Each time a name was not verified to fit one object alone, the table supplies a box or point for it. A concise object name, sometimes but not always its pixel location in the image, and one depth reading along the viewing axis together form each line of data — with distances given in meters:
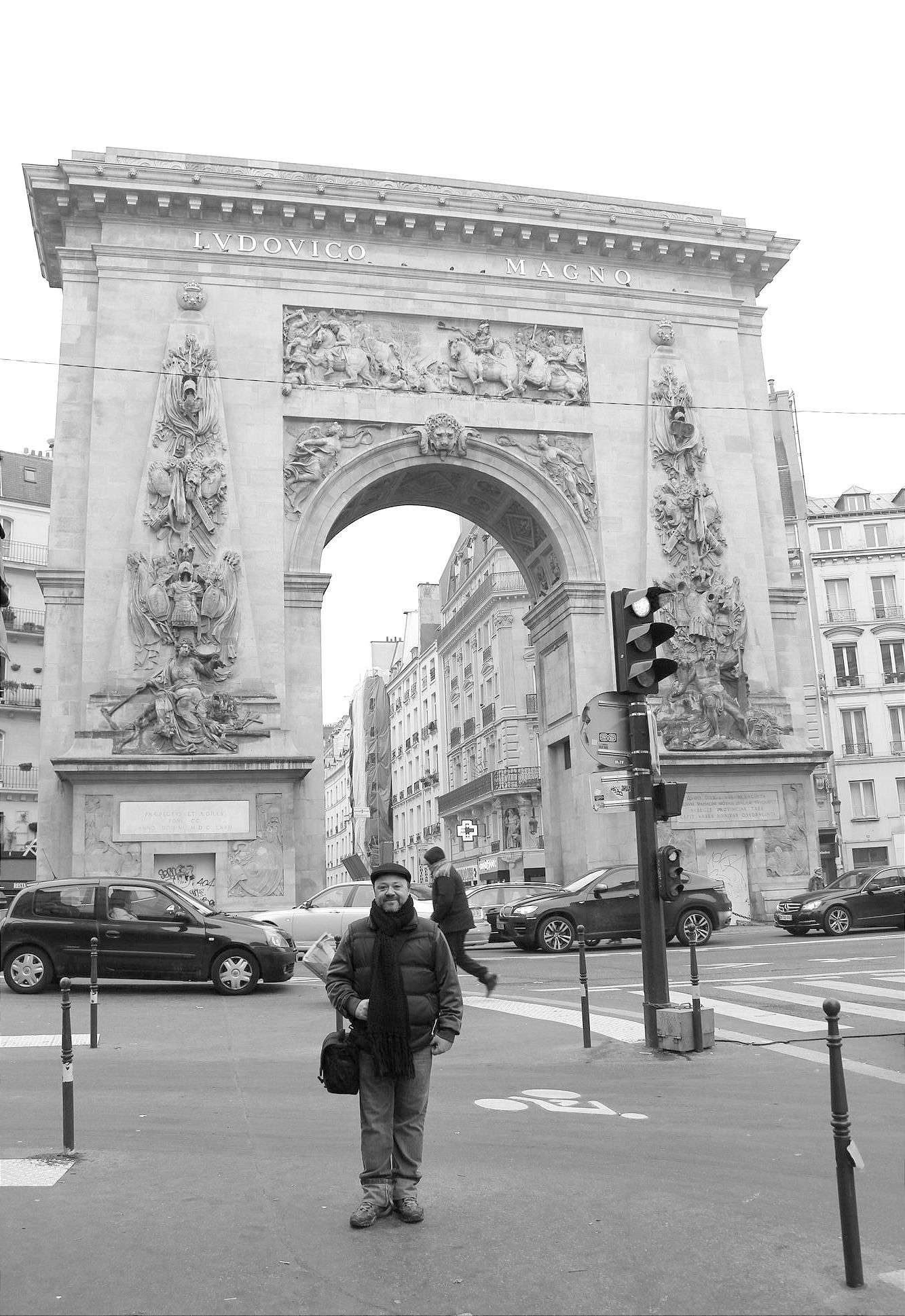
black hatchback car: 16.34
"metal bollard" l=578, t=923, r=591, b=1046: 11.36
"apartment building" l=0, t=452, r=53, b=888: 47.88
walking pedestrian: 14.34
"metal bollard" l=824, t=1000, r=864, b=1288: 4.96
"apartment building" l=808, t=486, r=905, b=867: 55.03
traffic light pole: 11.20
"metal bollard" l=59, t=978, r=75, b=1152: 7.51
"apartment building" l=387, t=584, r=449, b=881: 72.38
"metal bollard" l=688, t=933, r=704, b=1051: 10.83
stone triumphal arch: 27.39
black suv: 22.98
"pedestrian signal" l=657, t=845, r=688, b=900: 11.16
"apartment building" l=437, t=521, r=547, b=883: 52.62
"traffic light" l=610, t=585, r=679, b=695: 11.57
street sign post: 11.55
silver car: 23.23
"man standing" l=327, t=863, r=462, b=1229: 6.14
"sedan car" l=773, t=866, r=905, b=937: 25.86
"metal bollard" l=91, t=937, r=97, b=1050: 11.80
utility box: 10.81
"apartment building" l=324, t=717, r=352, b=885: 102.56
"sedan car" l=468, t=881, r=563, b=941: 26.25
